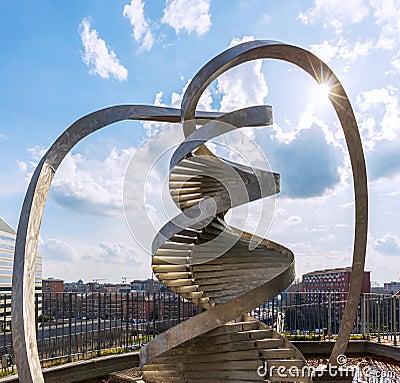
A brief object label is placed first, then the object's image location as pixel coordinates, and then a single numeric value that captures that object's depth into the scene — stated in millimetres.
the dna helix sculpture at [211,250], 5699
